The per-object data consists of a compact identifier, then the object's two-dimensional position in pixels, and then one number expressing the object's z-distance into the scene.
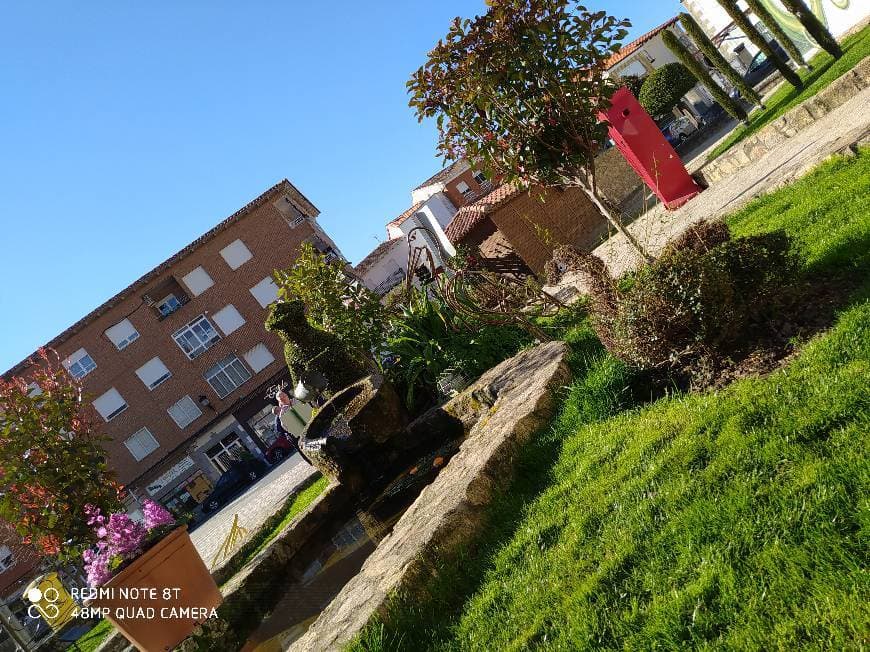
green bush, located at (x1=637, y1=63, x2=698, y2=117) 28.70
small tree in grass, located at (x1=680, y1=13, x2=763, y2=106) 21.92
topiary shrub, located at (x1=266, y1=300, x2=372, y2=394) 8.45
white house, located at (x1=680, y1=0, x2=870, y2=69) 21.39
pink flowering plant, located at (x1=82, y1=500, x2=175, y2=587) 4.87
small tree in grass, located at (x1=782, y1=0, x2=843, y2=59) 19.44
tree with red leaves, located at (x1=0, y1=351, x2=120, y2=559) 8.62
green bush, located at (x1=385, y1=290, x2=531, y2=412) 8.03
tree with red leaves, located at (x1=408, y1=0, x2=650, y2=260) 6.14
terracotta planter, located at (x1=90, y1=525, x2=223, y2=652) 4.40
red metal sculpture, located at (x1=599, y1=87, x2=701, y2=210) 13.48
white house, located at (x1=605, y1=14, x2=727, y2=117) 45.44
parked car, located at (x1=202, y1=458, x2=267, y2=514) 24.81
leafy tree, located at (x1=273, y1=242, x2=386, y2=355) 9.14
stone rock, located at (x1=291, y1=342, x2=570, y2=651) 3.29
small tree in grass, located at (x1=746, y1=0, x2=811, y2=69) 21.91
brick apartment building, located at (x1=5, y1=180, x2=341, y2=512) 33.44
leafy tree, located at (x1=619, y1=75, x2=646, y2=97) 27.15
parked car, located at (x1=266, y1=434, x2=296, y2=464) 28.16
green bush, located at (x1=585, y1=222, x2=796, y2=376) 3.63
